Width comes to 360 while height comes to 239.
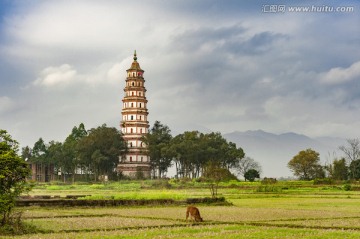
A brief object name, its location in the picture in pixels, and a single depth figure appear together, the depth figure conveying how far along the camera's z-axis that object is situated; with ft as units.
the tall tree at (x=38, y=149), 474.86
